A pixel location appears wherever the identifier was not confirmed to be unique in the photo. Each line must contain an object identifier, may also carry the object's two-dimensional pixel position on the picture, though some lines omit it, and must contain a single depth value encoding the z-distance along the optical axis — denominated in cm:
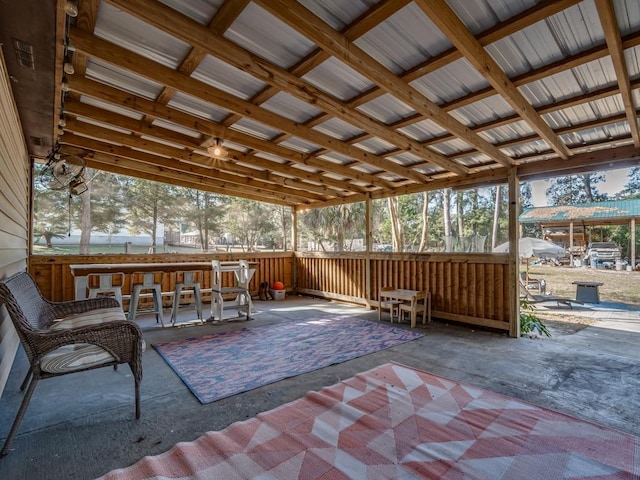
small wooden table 528
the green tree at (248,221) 1104
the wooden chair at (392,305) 553
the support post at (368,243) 698
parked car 1297
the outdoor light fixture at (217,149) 416
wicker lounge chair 197
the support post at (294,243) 891
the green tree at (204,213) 1029
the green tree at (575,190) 2098
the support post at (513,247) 470
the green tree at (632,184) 1978
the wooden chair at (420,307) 524
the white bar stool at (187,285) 519
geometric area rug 170
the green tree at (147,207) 991
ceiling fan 407
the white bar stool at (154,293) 479
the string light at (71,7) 174
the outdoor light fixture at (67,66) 237
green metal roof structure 1160
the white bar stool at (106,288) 458
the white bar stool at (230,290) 541
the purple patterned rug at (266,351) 299
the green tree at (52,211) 846
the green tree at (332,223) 1014
